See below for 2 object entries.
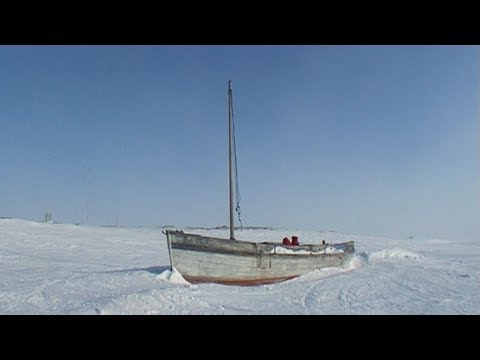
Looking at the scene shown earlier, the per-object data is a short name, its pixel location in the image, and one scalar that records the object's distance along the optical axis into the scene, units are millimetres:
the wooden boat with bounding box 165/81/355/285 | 12828
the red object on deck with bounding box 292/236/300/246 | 16094
